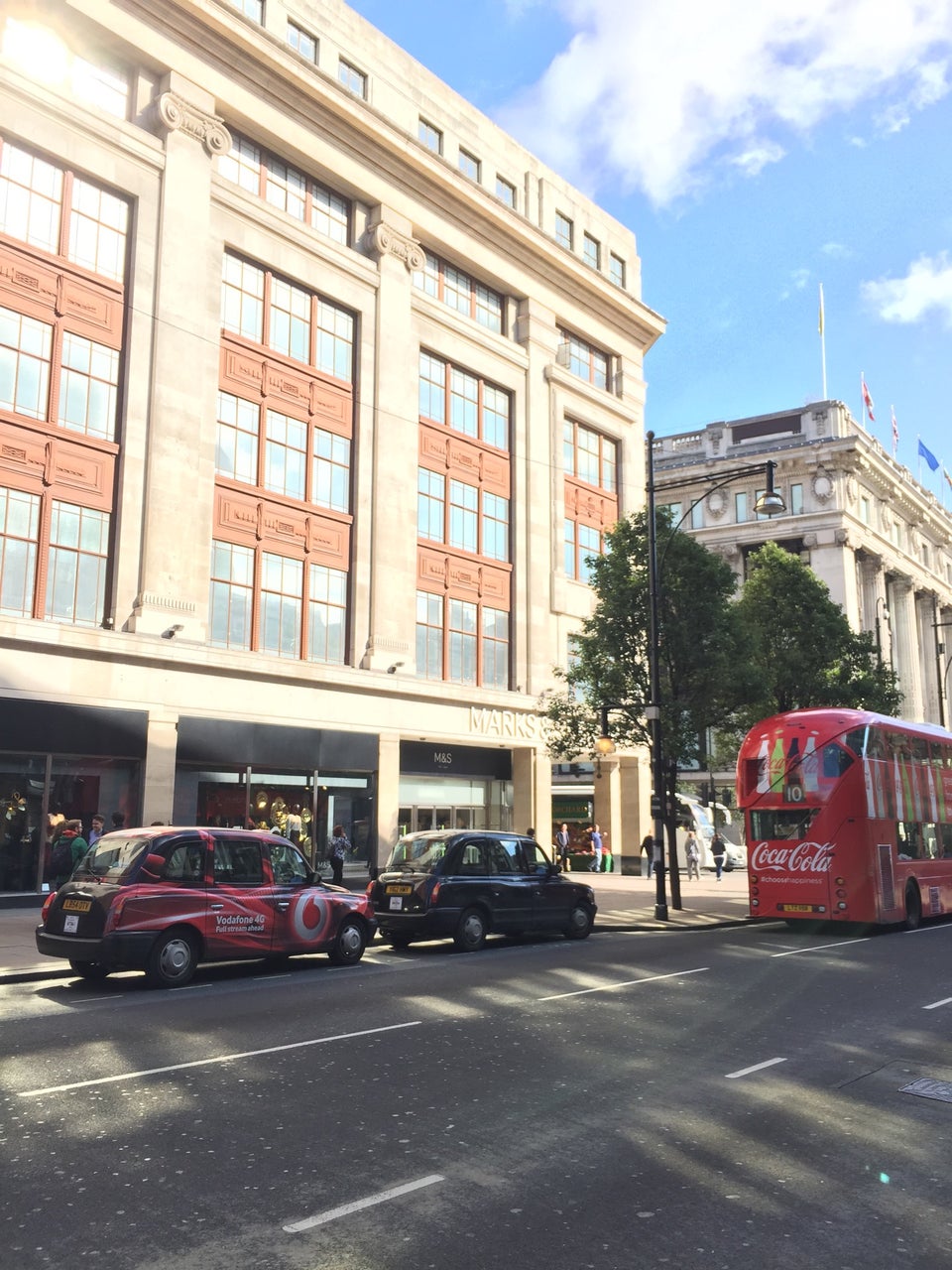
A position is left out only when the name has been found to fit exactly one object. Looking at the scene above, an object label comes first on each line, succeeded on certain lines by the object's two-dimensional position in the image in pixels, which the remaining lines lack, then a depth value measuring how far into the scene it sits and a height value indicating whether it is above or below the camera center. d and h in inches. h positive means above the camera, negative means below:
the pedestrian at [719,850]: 1562.5 -34.8
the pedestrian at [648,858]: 1387.7 -42.4
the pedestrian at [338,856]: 1066.7 -29.0
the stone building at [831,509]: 2635.3 +846.1
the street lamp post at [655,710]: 852.6 +96.1
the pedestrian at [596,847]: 1505.7 -27.4
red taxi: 475.8 -37.8
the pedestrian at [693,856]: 1520.7 -40.5
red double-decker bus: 766.5 +7.2
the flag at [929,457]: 2866.6 +1016.7
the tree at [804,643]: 1334.9 +239.5
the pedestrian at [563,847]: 1454.2 -26.5
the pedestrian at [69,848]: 745.6 -15.0
